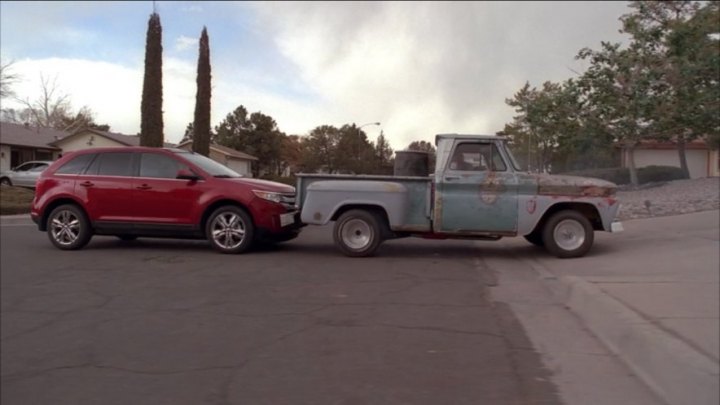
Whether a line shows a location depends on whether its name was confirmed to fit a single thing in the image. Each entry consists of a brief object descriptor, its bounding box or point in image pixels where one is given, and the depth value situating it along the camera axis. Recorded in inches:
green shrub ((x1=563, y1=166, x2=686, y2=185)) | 1165.1
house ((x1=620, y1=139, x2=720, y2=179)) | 1563.7
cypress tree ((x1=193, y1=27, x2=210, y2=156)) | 1230.9
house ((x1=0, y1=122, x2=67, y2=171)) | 1590.7
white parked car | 1235.9
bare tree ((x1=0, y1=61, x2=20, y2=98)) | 1523.1
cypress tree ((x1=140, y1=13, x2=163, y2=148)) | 1113.4
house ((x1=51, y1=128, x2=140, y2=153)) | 1758.1
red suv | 431.8
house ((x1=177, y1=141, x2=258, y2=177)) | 1653.5
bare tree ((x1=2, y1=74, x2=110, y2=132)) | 2901.1
